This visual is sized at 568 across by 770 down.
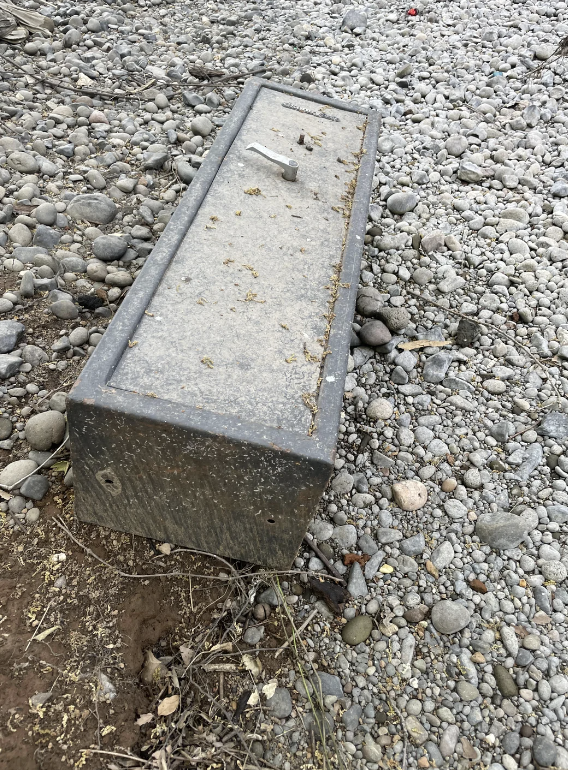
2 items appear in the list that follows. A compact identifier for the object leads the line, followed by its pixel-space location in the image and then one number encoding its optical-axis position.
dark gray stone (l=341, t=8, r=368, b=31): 5.44
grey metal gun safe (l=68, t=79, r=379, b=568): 1.78
